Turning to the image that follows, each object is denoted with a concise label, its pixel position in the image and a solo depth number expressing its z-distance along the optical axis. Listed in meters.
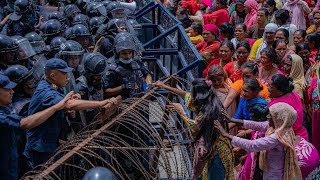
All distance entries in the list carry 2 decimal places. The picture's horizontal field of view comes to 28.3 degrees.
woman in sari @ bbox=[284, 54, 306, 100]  6.88
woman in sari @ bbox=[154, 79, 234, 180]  5.34
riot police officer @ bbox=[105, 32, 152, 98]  6.40
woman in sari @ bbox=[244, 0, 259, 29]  10.46
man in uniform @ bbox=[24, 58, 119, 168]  5.00
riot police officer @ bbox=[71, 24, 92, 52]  7.93
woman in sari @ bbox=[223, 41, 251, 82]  7.34
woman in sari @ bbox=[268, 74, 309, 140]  5.94
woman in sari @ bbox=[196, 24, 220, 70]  8.47
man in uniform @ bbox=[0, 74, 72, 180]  4.56
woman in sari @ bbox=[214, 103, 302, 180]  5.09
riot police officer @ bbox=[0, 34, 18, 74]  6.65
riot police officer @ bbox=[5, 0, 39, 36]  9.64
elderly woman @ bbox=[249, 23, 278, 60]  8.34
